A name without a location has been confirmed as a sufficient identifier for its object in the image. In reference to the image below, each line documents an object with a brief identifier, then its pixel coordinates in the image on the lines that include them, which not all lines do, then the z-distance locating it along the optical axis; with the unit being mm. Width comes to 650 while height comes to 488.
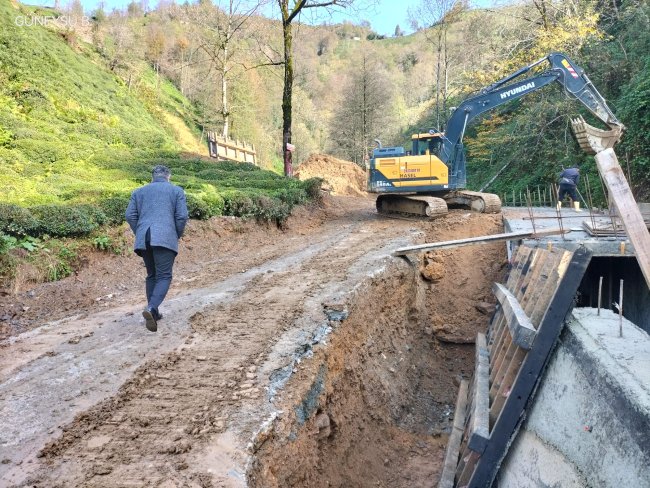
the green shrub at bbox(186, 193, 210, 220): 10047
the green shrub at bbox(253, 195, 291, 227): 11812
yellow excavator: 12203
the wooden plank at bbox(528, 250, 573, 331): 4380
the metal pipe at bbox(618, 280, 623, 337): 3830
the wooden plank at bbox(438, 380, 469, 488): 5066
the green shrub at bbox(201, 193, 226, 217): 10501
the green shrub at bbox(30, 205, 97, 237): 7429
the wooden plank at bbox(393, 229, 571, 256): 8031
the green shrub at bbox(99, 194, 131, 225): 8492
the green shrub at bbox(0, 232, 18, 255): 6629
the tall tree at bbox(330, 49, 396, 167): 33438
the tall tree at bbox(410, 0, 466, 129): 27719
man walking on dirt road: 5344
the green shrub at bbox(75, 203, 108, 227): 8000
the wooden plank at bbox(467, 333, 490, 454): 4348
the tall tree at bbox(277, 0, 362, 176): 17219
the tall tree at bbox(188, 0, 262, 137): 23250
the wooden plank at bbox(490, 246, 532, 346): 6133
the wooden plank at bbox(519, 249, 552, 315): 5143
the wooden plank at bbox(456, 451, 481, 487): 4553
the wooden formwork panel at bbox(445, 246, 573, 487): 4371
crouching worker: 13078
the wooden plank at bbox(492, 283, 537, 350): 4316
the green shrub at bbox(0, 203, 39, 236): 6871
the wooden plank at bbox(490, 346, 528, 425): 4520
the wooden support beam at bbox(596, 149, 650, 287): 3160
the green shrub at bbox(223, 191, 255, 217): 11094
